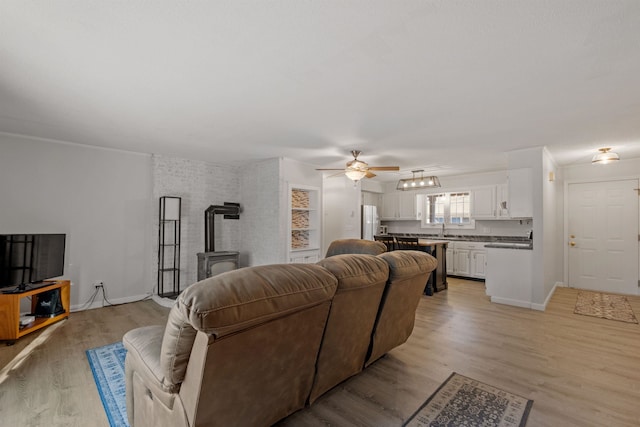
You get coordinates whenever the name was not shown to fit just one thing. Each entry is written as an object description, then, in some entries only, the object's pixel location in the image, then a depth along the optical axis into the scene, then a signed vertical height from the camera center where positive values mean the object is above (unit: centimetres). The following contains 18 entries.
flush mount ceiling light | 457 +101
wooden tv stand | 319 -108
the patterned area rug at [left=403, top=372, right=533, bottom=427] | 196 -130
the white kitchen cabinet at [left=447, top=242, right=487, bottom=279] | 661 -85
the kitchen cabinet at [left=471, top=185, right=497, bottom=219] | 674 +44
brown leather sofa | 127 -65
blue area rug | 206 -133
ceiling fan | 458 +80
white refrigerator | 767 +0
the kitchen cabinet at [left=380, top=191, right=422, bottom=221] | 805 +40
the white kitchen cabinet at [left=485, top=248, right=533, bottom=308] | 457 -85
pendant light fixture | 629 +82
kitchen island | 552 -91
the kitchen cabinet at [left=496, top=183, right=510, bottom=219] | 654 +48
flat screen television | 346 -51
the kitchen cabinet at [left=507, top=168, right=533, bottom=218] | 459 +45
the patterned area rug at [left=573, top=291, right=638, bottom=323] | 412 -127
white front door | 538 -24
